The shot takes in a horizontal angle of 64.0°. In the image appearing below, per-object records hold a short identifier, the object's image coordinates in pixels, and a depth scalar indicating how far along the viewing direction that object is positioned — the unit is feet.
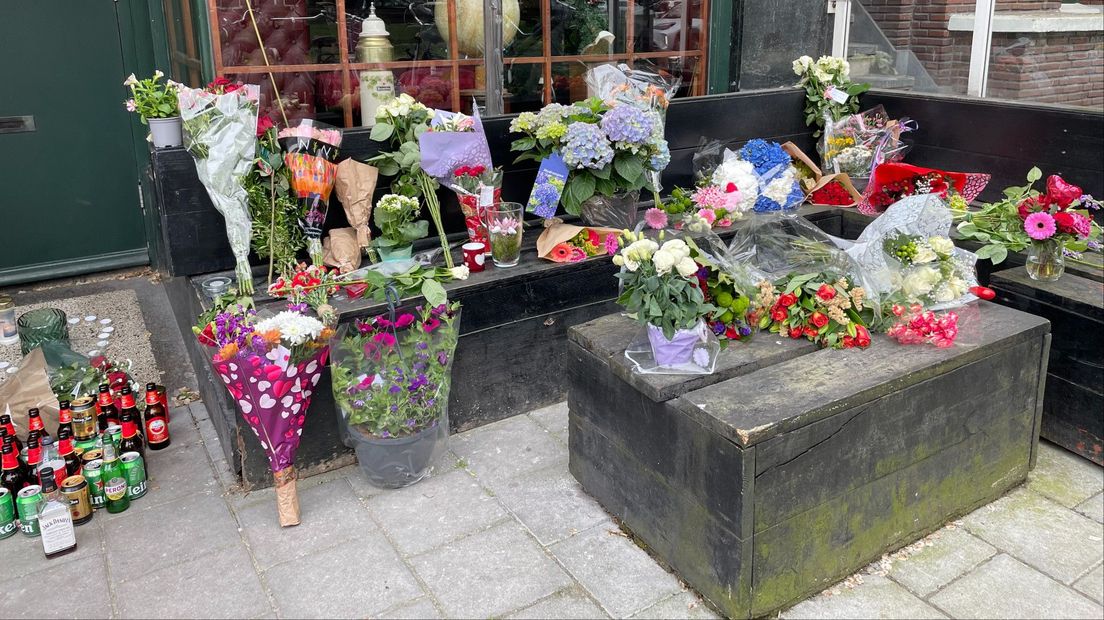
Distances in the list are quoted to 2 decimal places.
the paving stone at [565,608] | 8.89
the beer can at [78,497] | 10.36
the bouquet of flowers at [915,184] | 14.53
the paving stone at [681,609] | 8.89
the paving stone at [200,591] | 9.03
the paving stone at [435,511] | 10.22
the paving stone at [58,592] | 9.06
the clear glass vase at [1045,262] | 11.74
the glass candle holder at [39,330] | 14.39
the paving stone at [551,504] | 10.33
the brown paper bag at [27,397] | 11.65
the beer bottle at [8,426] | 10.67
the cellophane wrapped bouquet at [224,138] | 11.37
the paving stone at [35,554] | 9.75
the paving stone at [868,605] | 8.84
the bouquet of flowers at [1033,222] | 11.38
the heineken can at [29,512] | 10.26
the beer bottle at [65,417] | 10.98
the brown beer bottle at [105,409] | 11.60
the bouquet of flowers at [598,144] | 12.39
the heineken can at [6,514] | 10.19
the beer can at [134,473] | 10.87
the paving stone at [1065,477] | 10.80
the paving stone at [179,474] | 11.21
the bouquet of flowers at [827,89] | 17.08
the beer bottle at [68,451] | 10.74
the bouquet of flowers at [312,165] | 11.87
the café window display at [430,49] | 13.44
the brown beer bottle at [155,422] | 12.19
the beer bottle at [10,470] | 10.44
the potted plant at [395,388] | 10.60
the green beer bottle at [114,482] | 10.60
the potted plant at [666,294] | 8.94
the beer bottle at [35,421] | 11.04
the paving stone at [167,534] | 9.82
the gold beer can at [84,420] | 11.18
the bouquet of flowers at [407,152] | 12.60
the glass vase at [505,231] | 12.46
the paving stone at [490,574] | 9.09
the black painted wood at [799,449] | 8.35
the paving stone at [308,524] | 10.03
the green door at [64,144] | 16.52
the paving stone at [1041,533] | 9.54
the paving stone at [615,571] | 9.11
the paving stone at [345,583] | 9.04
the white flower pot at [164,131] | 12.12
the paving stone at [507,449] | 11.65
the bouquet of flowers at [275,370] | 9.63
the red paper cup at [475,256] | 12.45
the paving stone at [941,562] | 9.27
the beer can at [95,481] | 10.66
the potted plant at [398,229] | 12.39
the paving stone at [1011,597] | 8.80
